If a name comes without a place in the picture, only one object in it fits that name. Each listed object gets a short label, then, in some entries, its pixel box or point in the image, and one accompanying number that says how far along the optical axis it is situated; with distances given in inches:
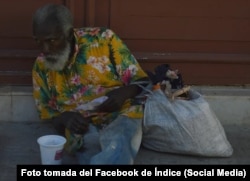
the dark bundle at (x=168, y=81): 174.1
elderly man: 167.0
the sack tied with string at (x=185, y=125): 169.6
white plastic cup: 153.7
